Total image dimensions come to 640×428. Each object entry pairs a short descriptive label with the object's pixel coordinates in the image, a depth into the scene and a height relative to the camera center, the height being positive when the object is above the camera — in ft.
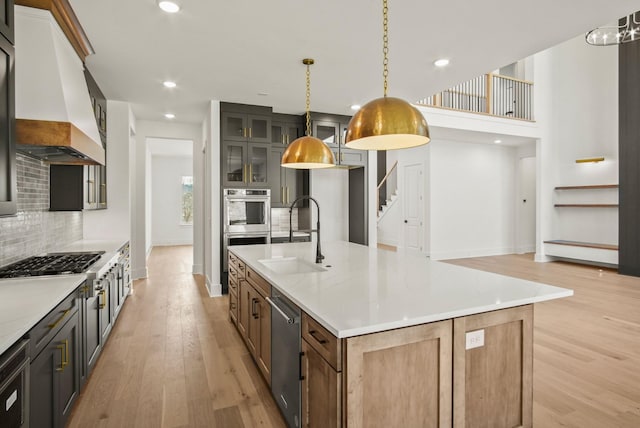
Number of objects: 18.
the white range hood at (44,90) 6.95 +2.60
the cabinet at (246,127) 16.93 +4.30
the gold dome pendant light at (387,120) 5.68 +1.55
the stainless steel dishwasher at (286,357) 5.82 -2.60
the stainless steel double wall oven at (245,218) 16.85 -0.19
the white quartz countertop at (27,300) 4.50 -1.41
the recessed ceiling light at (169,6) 8.28 +5.00
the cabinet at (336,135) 18.81 +4.34
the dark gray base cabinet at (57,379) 5.26 -2.81
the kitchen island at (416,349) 4.52 -1.90
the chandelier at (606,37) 13.15 +6.68
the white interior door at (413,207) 27.55 +0.61
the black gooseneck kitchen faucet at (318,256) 9.04 -1.08
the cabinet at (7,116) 5.67 +1.63
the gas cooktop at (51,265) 7.44 -1.22
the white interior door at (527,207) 29.81 +0.66
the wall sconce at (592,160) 23.69 +3.75
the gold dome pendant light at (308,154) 9.62 +1.68
